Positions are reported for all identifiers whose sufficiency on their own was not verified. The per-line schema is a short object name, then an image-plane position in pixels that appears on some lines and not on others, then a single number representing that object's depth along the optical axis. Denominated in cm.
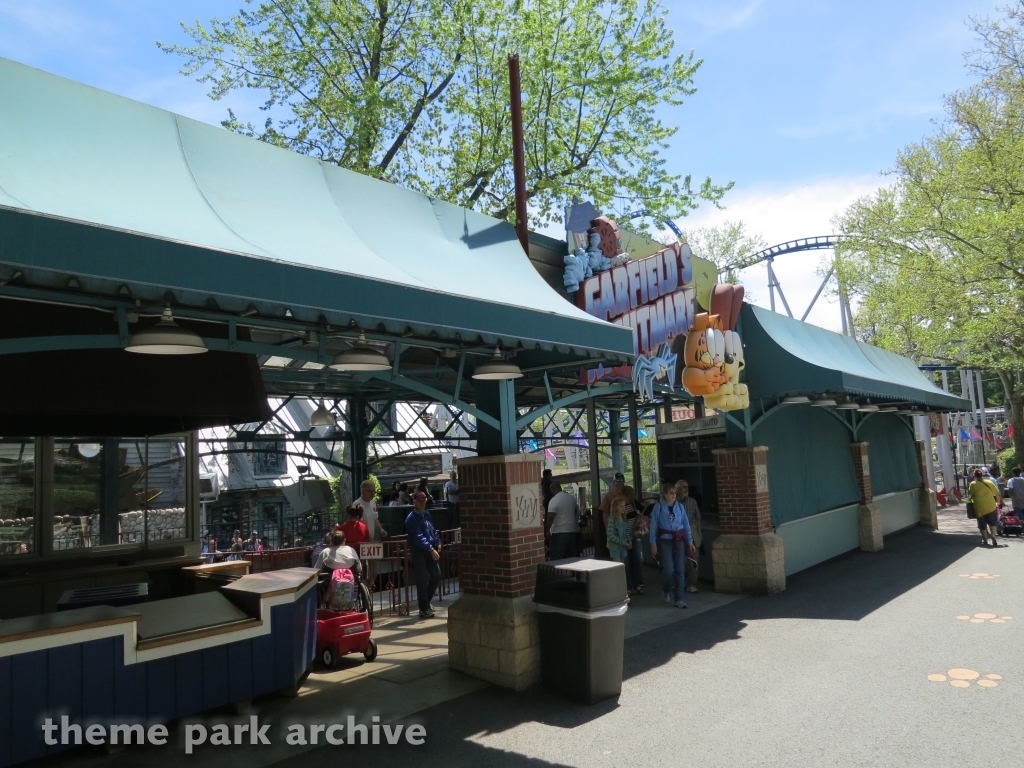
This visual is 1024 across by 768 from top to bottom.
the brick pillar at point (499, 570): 700
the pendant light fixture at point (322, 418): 1431
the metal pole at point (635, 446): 1363
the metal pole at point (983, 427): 4031
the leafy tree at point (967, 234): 1997
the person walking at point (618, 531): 1092
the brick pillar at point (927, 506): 2019
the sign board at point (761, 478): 1149
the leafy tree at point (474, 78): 1945
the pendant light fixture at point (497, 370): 671
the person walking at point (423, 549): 995
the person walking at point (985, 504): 1597
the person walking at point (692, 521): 1174
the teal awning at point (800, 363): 1142
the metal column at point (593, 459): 1290
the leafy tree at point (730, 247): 4566
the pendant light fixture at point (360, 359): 583
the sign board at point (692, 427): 1270
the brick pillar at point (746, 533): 1132
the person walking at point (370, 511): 1059
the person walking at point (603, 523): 1165
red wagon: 780
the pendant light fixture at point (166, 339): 464
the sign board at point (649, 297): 997
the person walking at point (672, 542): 1055
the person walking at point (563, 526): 1135
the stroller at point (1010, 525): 1786
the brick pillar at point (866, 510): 1581
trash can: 654
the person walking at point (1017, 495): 1806
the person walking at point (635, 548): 1152
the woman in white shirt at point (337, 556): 816
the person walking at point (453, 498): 1688
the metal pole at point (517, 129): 958
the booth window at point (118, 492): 836
